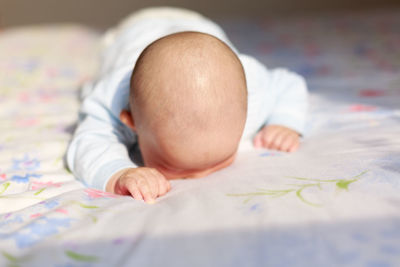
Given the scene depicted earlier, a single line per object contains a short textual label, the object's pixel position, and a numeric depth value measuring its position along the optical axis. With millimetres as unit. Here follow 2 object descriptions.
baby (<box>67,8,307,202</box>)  718
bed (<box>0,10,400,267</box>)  506
